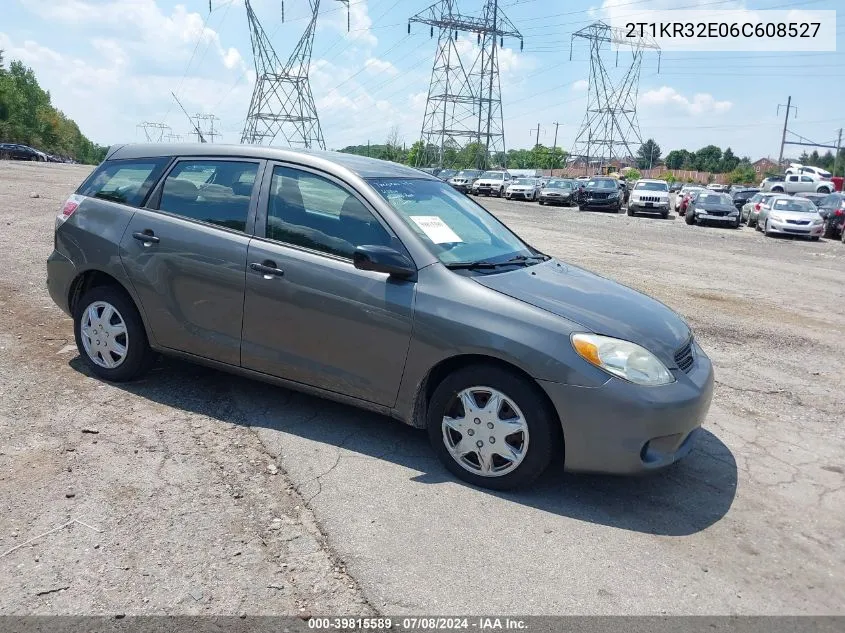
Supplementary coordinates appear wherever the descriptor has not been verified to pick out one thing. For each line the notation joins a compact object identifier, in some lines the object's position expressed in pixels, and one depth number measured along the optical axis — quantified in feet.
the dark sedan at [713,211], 87.92
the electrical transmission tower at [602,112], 235.81
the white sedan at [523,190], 129.81
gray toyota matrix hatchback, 11.77
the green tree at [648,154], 399.40
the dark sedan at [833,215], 76.26
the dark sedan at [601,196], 107.04
